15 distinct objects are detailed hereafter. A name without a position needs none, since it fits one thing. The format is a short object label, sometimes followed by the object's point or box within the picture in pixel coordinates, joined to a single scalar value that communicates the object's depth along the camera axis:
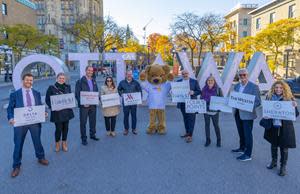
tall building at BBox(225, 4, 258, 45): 54.59
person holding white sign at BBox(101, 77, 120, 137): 7.02
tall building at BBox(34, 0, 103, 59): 73.00
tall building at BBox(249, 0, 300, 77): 29.67
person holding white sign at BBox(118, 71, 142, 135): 7.29
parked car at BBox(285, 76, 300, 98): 14.79
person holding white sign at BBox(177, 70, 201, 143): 6.73
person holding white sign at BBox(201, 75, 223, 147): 6.18
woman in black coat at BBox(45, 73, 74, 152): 5.63
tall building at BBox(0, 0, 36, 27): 40.50
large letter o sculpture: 10.57
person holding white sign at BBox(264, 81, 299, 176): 4.50
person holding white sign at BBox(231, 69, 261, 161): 5.21
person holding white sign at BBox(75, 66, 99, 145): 6.39
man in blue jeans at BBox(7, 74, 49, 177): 4.67
